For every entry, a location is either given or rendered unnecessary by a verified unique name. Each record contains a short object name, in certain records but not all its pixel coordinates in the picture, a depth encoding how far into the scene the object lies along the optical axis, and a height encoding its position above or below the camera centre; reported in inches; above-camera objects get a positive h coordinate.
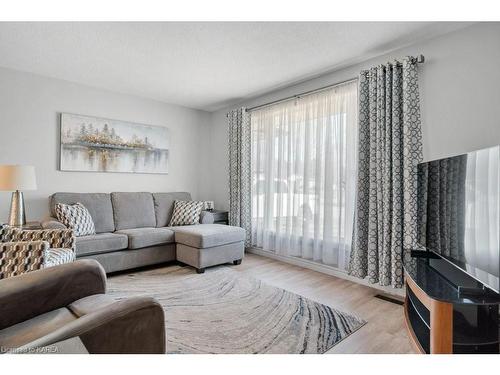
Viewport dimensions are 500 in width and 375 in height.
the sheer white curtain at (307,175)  125.6 +7.1
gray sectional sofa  124.6 -22.8
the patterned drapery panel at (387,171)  100.0 +7.1
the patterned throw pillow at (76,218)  127.0 -14.3
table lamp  111.0 +0.7
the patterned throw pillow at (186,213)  160.6 -14.3
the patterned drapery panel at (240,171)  170.1 +10.3
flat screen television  56.9 -4.8
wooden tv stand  59.5 -29.4
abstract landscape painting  147.3 +23.0
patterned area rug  73.7 -39.7
